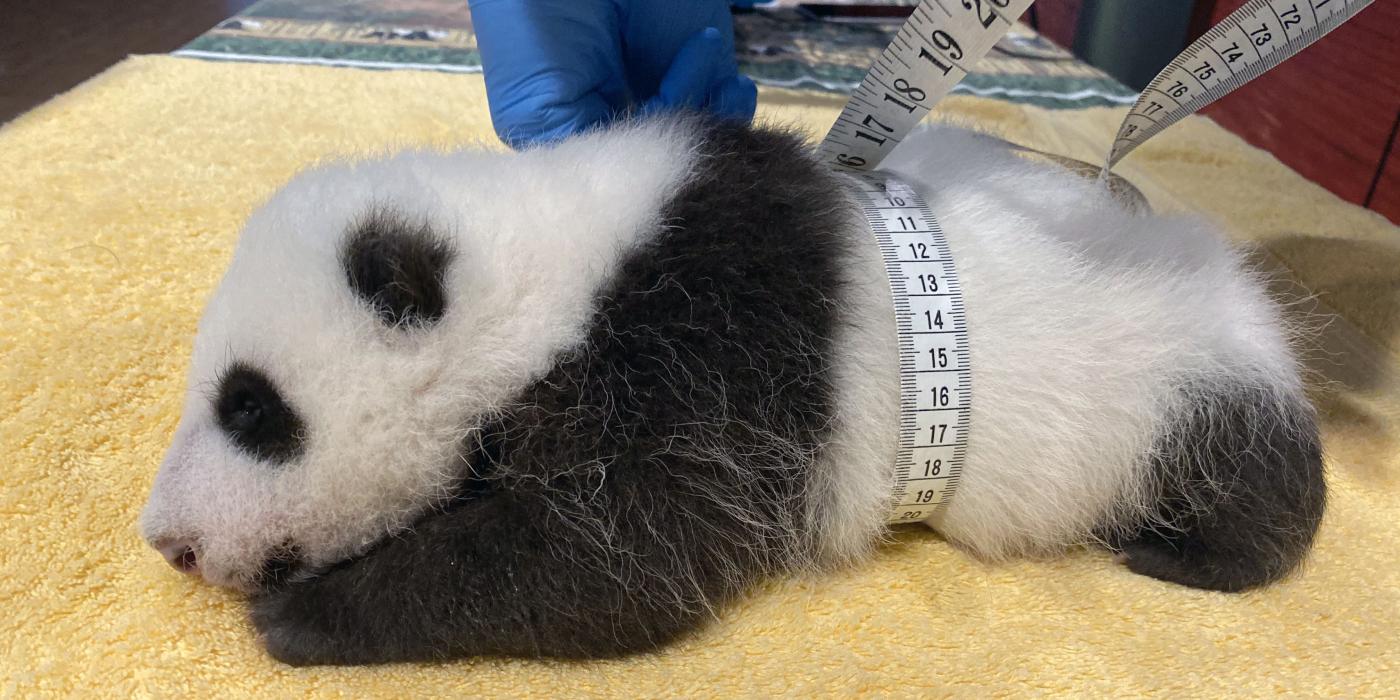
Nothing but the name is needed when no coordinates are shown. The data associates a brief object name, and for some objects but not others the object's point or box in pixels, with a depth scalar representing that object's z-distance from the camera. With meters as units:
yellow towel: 0.39
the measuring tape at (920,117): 0.41
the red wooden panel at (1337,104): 0.59
